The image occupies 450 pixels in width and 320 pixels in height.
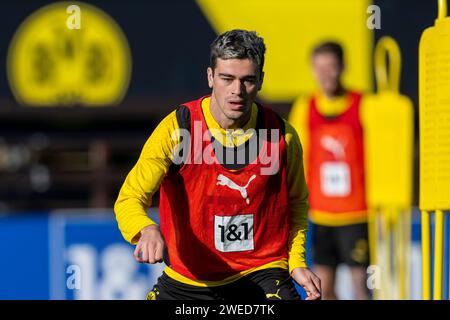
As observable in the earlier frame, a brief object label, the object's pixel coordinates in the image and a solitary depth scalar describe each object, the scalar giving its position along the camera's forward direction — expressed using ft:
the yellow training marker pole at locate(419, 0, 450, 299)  34.83
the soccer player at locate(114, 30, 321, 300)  32.63
